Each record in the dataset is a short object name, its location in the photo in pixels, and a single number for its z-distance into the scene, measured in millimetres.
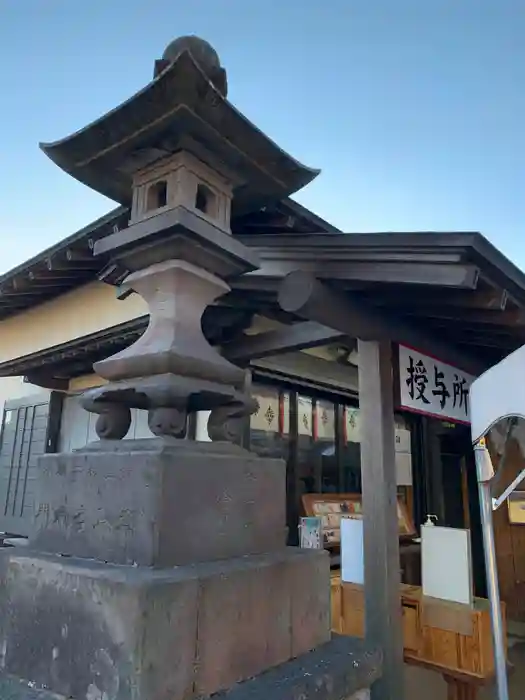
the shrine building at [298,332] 3266
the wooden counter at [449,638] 4609
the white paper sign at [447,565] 4977
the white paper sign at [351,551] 5266
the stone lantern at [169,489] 2049
